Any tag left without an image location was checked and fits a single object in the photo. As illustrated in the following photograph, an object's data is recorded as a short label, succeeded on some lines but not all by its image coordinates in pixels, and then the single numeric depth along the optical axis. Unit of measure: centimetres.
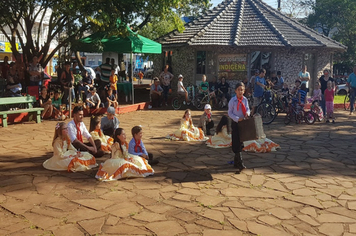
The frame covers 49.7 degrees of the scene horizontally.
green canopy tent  1666
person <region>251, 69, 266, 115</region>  1394
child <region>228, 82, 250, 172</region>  741
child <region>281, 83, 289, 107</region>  1449
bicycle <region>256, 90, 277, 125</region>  1368
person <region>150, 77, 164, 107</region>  1845
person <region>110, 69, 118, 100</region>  1695
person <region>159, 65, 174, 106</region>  1902
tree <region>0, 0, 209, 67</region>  1436
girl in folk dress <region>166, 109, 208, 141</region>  1054
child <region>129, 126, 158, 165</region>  719
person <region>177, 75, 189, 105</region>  1831
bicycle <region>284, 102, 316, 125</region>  1366
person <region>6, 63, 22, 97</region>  1377
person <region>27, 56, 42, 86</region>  1509
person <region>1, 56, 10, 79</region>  1673
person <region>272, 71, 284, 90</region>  1689
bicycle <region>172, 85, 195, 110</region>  1800
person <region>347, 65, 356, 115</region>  1603
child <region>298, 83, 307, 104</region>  1411
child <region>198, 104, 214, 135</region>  1134
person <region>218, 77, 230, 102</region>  1844
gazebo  1962
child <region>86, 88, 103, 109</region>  1482
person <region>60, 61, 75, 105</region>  1480
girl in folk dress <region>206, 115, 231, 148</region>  968
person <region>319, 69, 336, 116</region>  1495
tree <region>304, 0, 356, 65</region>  3228
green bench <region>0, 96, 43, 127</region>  1214
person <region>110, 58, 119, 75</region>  1858
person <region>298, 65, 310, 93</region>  1745
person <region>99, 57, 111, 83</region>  1828
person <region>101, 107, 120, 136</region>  910
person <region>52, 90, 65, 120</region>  1382
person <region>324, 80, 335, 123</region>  1409
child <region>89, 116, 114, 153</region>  867
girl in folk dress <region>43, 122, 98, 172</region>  725
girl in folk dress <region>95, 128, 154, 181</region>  679
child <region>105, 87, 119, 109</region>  1532
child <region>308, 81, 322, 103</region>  1455
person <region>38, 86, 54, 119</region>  1366
